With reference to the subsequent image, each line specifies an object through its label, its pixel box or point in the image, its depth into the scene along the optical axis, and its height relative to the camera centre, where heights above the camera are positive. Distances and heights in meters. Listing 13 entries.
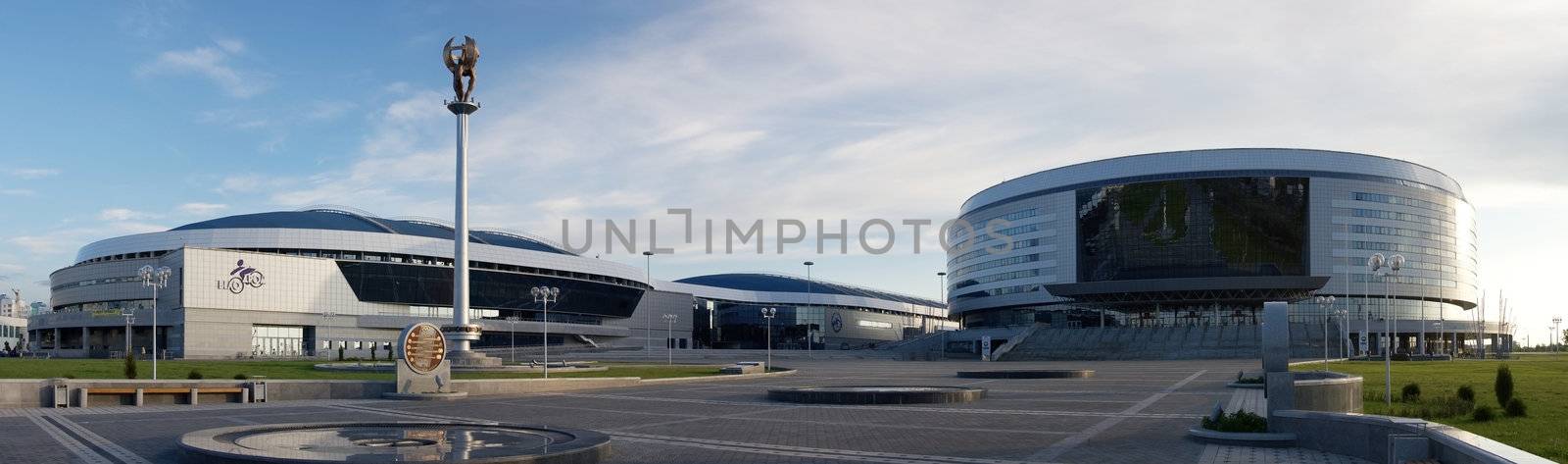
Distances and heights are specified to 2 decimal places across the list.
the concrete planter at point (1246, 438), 17.33 -2.45
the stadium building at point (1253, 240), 125.12 +4.96
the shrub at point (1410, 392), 27.67 -2.75
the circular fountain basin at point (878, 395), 28.38 -2.85
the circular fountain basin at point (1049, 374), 46.41 -3.75
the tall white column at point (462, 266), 52.94 +0.98
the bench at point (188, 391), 27.23 -2.66
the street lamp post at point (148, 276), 48.72 +0.55
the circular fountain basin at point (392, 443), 14.63 -2.33
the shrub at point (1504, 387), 22.28 -2.09
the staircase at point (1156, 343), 90.94 -5.17
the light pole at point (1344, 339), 93.12 -4.89
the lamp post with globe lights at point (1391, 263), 37.69 +0.66
